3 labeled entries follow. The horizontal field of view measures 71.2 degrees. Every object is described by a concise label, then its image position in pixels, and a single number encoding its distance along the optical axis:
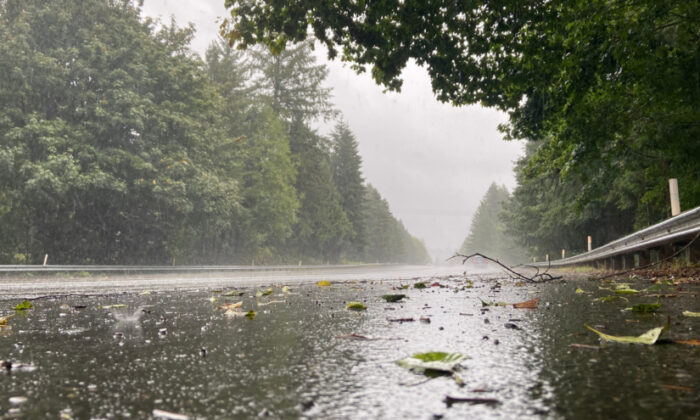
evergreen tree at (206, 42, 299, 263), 40.38
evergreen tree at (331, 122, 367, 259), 68.62
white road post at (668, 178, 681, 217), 8.63
